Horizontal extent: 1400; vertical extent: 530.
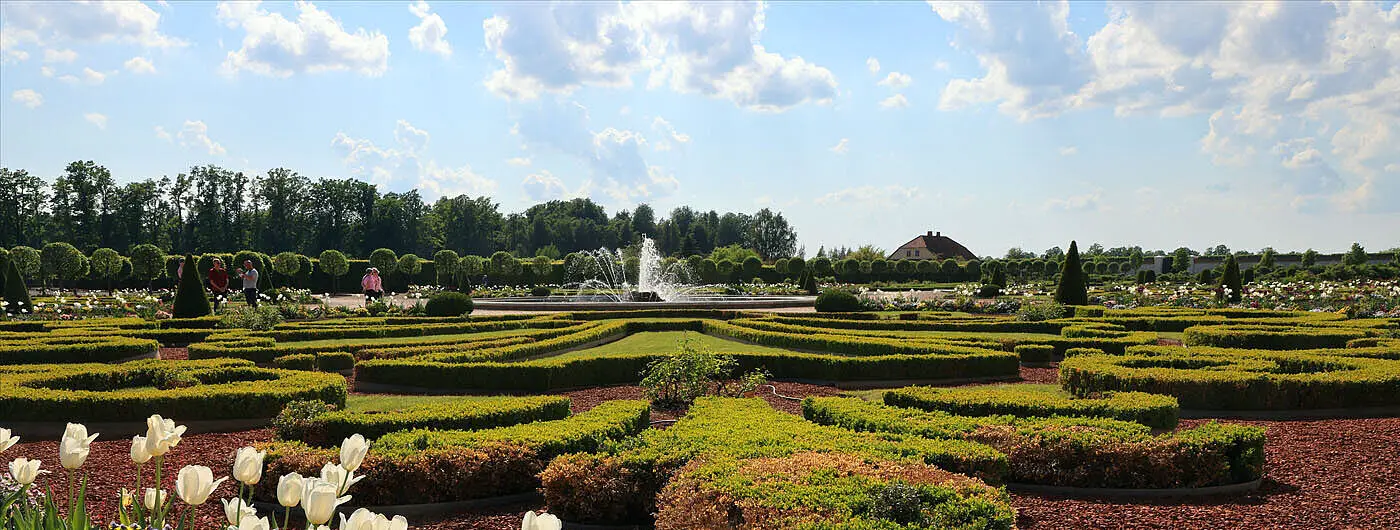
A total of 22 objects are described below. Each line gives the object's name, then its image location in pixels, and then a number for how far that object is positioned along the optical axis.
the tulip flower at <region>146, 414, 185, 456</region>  2.68
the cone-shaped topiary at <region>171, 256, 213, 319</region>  18.58
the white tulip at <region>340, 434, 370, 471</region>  2.67
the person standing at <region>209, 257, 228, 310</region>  20.92
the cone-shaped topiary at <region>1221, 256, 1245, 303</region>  25.62
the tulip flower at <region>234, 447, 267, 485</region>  2.52
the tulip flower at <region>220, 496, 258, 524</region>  2.41
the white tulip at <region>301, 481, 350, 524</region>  2.08
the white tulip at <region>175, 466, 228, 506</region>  2.35
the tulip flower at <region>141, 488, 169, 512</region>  2.60
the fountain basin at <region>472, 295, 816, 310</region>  24.00
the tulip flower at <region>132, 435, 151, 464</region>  2.69
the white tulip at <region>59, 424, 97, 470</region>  2.60
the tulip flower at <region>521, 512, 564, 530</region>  1.95
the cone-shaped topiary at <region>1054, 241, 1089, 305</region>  23.52
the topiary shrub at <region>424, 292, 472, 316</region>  20.69
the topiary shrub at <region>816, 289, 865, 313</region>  21.86
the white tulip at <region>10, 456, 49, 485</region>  2.78
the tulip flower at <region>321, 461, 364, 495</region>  2.48
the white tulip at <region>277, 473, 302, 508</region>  2.24
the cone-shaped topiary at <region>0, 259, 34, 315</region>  21.30
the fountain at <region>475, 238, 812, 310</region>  24.91
